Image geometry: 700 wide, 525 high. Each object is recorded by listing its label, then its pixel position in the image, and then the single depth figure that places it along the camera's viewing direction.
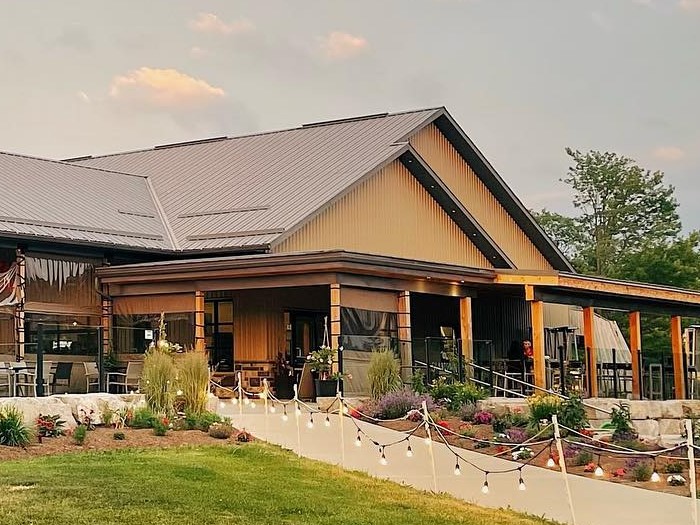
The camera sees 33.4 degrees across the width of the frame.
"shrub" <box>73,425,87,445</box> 14.37
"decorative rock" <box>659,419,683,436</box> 21.95
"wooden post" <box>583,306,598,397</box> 25.33
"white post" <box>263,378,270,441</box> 16.25
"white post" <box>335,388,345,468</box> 14.57
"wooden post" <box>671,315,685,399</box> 27.31
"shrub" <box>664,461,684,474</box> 13.98
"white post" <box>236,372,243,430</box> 17.46
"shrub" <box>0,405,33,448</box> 13.96
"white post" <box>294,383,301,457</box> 15.16
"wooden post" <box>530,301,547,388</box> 23.05
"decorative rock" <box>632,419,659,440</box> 20.74
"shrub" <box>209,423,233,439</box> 15.68
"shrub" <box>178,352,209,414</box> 16.91
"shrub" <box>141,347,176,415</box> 16.62
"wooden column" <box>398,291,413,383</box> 21.36
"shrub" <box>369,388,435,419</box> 18.25
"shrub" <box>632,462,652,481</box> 13.70
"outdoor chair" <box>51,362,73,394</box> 20.64
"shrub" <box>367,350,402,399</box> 19.38
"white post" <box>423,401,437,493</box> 13.10
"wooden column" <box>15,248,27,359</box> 22.55
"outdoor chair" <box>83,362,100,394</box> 20.95
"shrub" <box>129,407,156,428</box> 15.81
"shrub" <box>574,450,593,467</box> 14.71
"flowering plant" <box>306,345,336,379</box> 20.31
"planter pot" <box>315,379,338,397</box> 19.91
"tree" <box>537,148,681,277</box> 54.97
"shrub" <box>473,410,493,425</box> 17.70
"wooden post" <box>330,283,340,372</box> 20.77
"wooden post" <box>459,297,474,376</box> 22.64
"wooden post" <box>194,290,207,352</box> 22.67
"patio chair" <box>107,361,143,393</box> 21.22
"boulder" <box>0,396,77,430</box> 14.88
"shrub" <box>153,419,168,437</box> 15.36
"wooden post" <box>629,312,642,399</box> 25.73
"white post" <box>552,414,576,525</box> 11.30
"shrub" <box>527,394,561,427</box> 17.33
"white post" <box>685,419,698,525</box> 10.15
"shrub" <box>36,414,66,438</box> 14.60
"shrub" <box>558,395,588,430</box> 17.20
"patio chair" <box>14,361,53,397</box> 19.14
